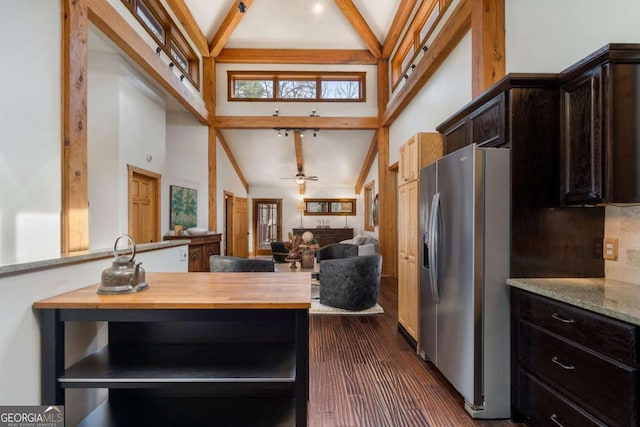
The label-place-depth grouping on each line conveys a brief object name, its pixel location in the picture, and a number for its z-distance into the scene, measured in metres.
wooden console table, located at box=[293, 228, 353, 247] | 9.60
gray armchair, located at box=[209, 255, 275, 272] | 3.33
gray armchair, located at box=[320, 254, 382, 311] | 3.79
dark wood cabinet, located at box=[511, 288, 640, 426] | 1.20
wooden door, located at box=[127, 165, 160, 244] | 4.17
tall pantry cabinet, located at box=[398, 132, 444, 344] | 2.83
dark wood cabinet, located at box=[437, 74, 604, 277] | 1.84
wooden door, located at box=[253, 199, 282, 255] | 10.06
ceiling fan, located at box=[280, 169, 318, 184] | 7.87
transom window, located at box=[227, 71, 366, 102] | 6.63
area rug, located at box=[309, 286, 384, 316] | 3.91
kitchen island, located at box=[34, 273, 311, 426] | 1.34
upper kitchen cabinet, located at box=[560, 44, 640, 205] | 1.47
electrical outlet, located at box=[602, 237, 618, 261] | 1.75
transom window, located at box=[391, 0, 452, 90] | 3.89
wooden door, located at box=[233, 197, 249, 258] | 8.46
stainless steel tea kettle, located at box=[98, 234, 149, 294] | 1.46
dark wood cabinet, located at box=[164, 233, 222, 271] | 5.20
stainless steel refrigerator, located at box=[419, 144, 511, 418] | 1.87
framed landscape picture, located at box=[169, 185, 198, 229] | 5.41
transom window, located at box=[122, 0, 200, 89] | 4.05
